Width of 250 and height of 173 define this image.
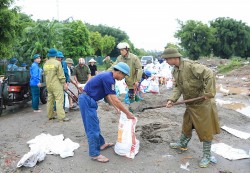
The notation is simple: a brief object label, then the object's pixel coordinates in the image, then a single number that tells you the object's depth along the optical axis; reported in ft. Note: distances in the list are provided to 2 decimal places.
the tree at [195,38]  119.44
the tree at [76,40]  90.22
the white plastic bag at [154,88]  35.86
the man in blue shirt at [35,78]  24.35
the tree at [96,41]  127.78
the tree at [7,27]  31.52
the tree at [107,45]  138.51
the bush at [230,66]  84.18
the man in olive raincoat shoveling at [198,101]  13.24
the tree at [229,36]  126.72
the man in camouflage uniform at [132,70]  20.18
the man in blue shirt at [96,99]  12.85
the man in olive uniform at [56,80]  20.86
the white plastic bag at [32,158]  13.12
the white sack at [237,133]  18.30
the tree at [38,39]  31.17
